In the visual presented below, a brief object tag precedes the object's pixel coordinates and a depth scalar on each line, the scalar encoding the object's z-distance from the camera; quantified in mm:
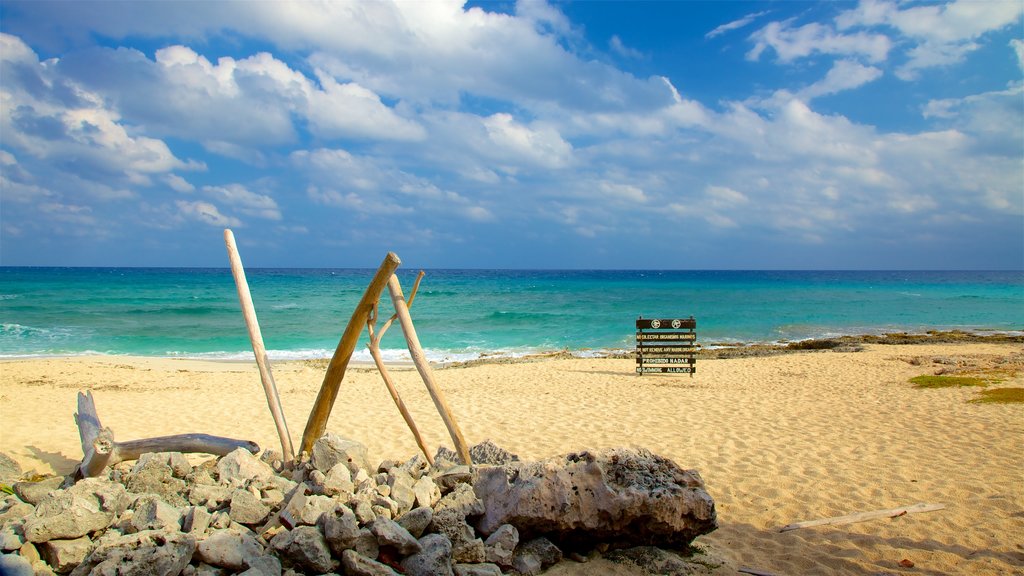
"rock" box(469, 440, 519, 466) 5328
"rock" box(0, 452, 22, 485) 5730
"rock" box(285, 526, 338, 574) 3682
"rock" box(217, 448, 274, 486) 4871
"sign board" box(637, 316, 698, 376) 15539
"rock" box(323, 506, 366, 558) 3805
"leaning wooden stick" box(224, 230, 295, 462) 5547
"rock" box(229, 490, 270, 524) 4227
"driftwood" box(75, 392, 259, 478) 5215
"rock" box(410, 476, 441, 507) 4387
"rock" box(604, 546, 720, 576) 4293
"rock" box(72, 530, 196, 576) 3359
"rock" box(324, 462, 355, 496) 4430
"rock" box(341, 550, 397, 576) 3643
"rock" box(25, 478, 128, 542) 3764
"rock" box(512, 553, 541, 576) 4125
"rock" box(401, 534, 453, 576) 3787
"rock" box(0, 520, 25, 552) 3646
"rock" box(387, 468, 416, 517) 4320
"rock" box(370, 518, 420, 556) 3840
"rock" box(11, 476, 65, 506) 4820
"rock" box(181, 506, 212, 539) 3955
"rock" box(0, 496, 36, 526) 4252
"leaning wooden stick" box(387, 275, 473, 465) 5160
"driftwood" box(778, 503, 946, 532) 5355
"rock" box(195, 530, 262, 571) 3582
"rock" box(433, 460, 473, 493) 4703
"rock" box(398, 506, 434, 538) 4113
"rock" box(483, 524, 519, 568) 4121
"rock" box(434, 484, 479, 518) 4301
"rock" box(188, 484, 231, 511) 4414
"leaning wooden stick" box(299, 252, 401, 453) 5055
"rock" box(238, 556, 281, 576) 3551
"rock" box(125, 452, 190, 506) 4613
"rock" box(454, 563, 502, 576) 3873
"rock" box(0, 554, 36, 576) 3301
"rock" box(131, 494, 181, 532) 3904
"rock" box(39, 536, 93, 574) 3628
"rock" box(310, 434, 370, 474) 4914
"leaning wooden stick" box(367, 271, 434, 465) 5340
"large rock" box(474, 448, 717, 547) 4285
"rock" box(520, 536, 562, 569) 4293
